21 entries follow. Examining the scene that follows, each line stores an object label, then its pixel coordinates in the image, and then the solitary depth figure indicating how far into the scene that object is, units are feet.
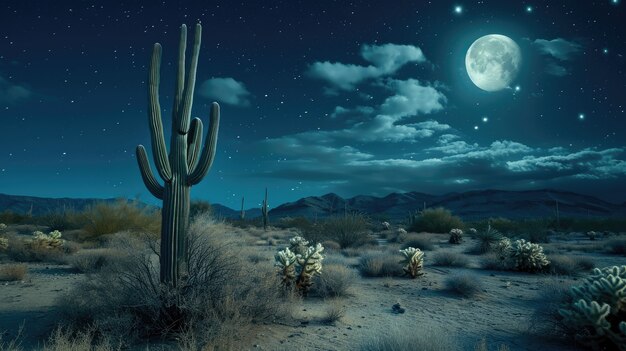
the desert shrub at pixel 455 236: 65.36
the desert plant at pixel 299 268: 24.94
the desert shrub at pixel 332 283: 26.27
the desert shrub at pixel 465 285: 27.25
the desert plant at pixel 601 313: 14.33
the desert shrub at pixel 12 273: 30.42
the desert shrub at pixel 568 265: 35.32
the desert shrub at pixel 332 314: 20.20
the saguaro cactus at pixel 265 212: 102.57
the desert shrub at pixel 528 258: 35.73
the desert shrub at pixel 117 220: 52.60
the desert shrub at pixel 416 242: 54.98
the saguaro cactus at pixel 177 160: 19.34
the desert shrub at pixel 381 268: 34.60
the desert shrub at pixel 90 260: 32.63
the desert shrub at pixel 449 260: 40.32
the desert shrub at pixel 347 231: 57.31
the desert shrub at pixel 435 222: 87.10
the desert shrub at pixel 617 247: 51.03
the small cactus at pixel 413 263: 33.24
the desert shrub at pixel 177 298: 16.63
